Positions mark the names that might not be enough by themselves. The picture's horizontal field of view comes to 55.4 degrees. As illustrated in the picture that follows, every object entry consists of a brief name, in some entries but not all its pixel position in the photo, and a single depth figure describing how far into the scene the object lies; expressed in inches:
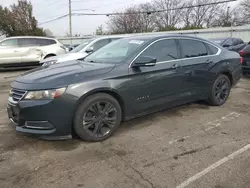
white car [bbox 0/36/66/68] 456.8
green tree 1402.9
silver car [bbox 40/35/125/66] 309.0
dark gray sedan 127.7
